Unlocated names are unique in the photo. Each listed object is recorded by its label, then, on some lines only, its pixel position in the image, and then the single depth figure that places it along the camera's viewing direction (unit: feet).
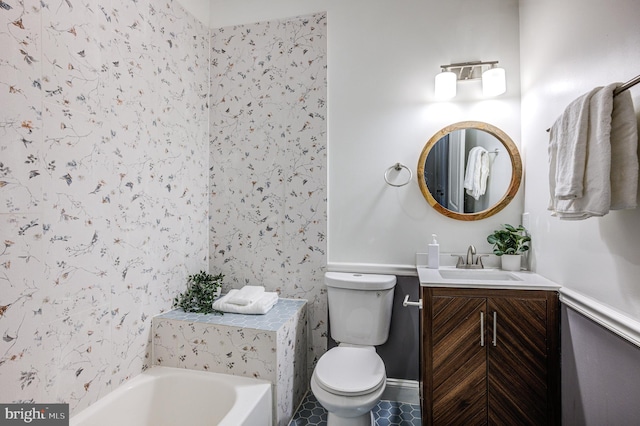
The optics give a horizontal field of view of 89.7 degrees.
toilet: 5.00
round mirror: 6.70
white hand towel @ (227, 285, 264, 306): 6.59
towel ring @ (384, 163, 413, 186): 7.06
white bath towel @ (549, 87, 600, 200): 3.76
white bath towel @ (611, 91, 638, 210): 3.34
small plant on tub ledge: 6.75
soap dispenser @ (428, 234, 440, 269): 6.64
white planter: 6.33
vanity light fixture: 6.48
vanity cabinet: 5.02
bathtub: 5.16
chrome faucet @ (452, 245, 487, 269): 6.63
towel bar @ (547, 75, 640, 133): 3.10
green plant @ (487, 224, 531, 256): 6.35
